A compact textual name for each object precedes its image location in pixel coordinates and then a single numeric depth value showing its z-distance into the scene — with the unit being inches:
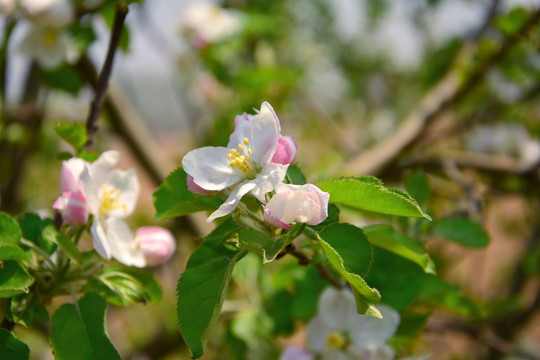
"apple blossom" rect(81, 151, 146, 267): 15.9
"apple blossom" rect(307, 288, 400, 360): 16.9
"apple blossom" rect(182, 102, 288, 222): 14.3
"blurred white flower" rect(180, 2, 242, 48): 65.4
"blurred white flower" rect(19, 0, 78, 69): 22.6
